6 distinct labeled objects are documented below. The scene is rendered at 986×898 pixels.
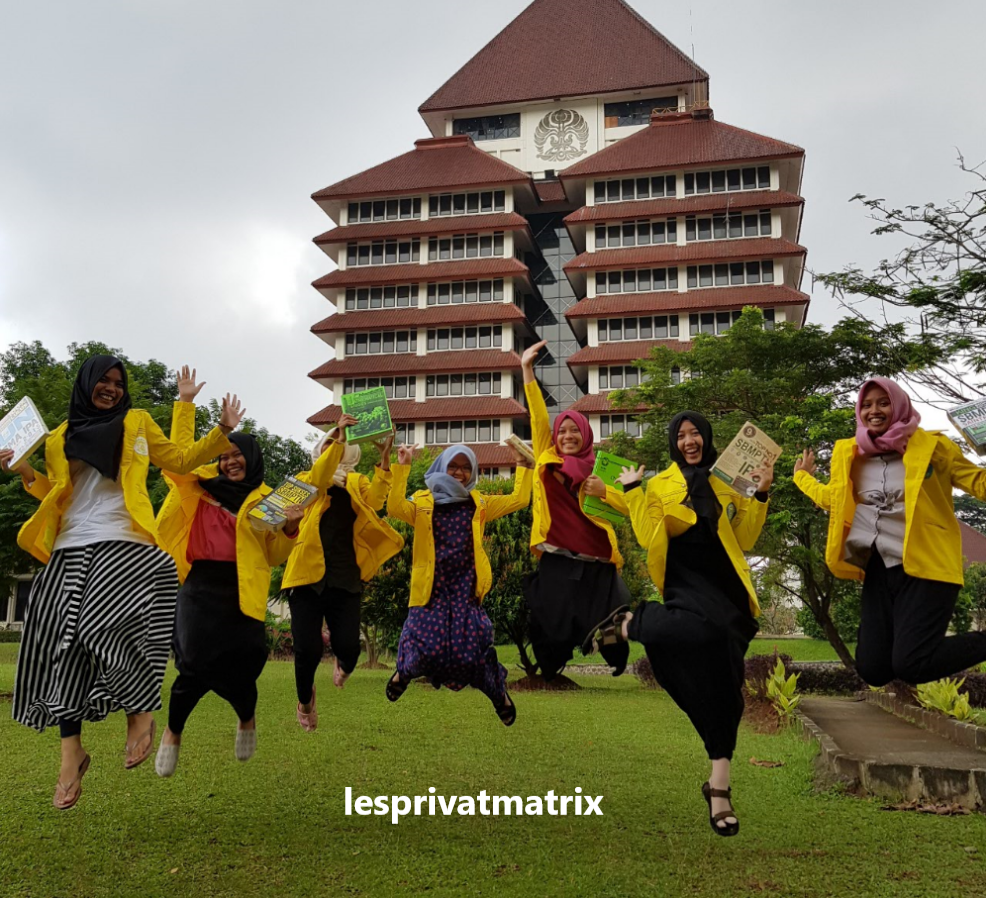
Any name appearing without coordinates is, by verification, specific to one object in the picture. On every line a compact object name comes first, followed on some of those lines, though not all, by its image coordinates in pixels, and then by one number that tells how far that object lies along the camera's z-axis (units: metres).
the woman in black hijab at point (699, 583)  5.73
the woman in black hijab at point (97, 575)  5.61
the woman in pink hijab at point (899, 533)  5.65
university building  45.56
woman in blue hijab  7.11
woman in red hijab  6.77
